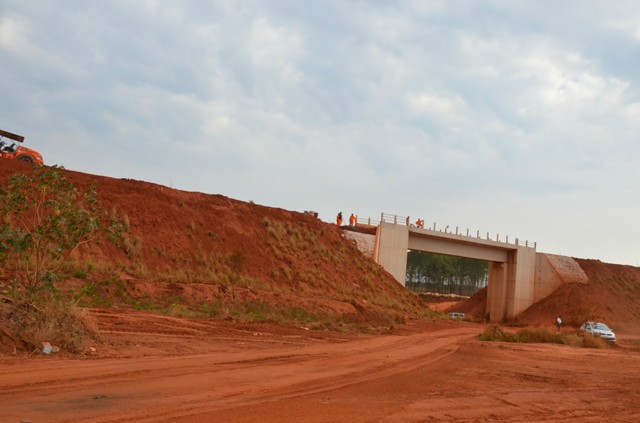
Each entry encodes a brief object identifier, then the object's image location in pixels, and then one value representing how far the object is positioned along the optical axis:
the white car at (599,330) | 35.06
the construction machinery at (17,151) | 36.09
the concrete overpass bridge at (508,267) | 56.50
